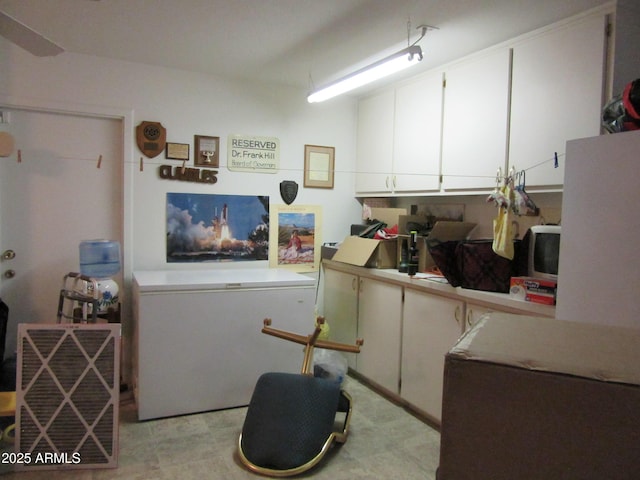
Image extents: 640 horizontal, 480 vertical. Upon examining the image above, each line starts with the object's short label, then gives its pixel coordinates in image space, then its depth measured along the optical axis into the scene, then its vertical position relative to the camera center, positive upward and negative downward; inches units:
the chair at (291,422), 89.9 -42.1
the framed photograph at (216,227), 137.3 -3.6
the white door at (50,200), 120.3 +3.2
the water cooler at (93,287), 111.8 -19.5
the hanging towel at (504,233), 90.7 -1.9
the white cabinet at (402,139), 125.6 +25.2
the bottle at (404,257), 123.3 -10.0
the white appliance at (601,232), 63.3 -0.9
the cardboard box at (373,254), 130.4 -9.9
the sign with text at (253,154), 143.0 +20.3
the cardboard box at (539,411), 20.0 -8.7
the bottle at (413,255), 118.3 -9.0
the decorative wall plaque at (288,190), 150.4 +9.1
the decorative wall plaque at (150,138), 130.6 +22.3
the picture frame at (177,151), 134.9 +19.1
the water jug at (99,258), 122.1 -12.4
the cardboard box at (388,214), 142.2 +2.1
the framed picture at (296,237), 150.7 -6.4
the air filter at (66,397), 89.2 -37.0
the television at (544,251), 88.2 -5.3
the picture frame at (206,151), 138.3 +19.9
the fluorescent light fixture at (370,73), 91.9 +33.6
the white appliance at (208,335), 110.7 -30.4
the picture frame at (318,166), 154.7 +18.2
